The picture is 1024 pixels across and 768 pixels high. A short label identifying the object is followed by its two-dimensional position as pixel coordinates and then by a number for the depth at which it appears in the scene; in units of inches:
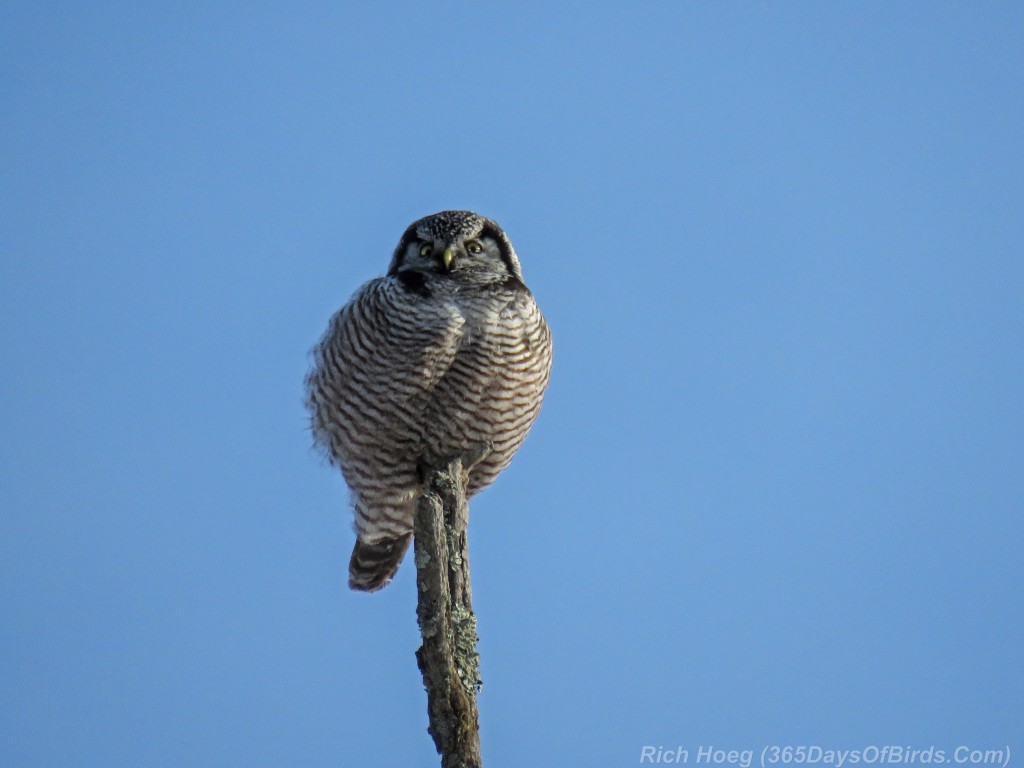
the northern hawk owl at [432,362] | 570.3
